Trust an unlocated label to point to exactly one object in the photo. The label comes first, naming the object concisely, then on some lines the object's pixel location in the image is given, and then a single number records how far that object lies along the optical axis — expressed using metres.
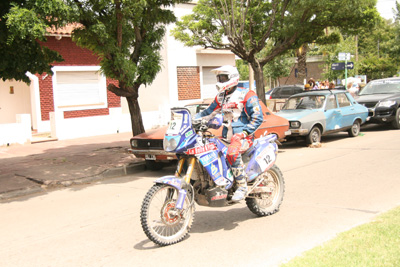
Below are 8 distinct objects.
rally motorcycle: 5.05
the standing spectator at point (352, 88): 21.17
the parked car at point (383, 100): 15.97
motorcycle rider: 5.66
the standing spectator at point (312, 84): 21.65
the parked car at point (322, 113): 13.09
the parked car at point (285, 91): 28.42
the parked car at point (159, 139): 10.12
